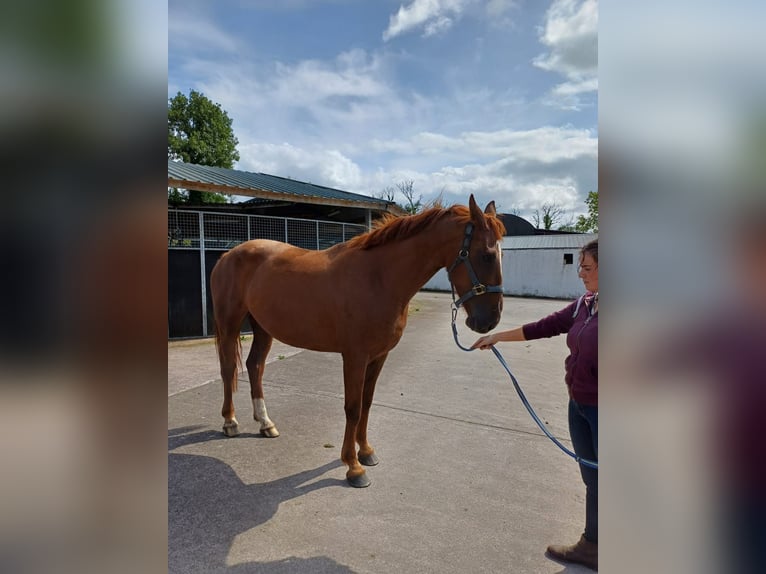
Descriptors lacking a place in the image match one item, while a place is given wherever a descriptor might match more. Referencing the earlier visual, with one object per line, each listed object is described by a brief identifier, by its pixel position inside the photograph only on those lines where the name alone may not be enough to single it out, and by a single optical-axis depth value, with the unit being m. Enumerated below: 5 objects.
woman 1.72
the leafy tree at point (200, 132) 24.25
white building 17.89
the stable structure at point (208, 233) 7.33
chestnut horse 2.34
